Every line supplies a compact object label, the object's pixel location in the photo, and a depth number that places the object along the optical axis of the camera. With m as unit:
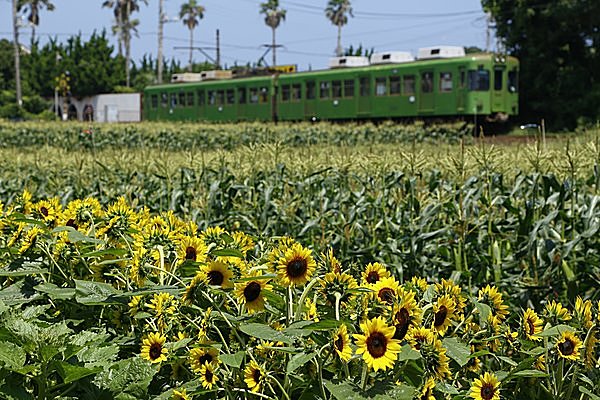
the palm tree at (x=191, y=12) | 91.19
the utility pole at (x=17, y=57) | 61.00
